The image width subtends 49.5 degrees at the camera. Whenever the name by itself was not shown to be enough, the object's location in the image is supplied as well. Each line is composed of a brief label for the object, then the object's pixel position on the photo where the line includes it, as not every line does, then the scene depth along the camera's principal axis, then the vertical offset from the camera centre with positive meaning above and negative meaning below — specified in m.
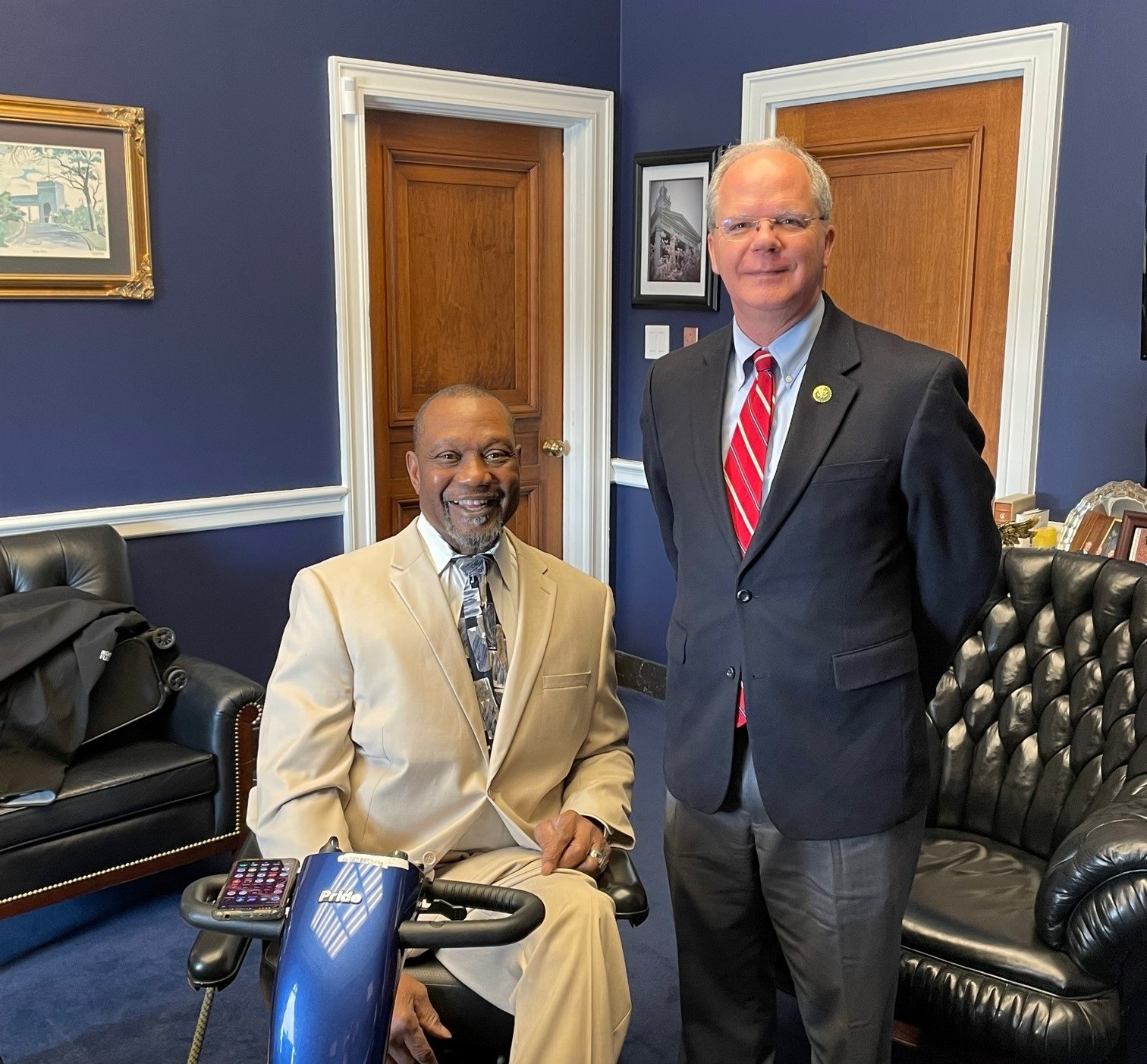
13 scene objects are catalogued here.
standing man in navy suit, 1.65 -0.38
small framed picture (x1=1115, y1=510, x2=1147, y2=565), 2.90 -0.53
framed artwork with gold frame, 3.33 +0.26
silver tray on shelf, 3.11 -0.48
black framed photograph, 4.27 +0.25
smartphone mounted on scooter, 1.34 -0.63
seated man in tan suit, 1.90 -0.64
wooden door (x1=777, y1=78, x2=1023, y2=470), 3.52 +0.27
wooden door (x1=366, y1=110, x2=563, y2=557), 4.19 +0.08
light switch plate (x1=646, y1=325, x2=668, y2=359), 4.49 -0.14
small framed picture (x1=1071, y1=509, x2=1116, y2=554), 3.06 -0.55
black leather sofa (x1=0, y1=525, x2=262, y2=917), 2.74 -1.11
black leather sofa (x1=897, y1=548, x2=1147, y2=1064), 1.99 -0.93
